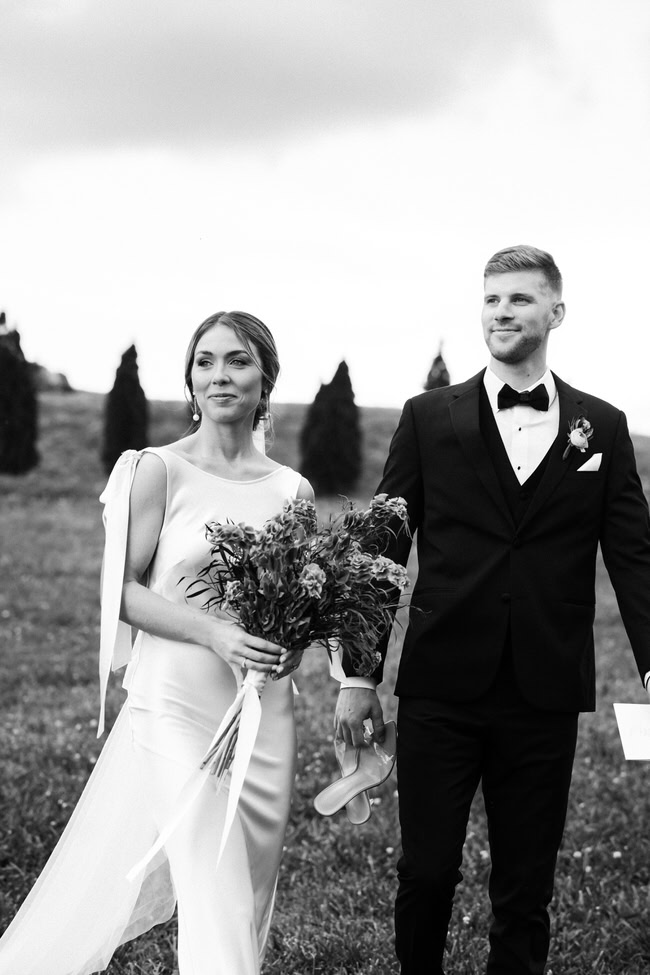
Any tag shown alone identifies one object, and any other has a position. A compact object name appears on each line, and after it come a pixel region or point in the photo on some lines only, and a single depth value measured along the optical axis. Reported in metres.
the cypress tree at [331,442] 27.56
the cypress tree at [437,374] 27.17
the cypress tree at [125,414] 26.61
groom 4.18
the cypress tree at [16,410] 24.97
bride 3.99
